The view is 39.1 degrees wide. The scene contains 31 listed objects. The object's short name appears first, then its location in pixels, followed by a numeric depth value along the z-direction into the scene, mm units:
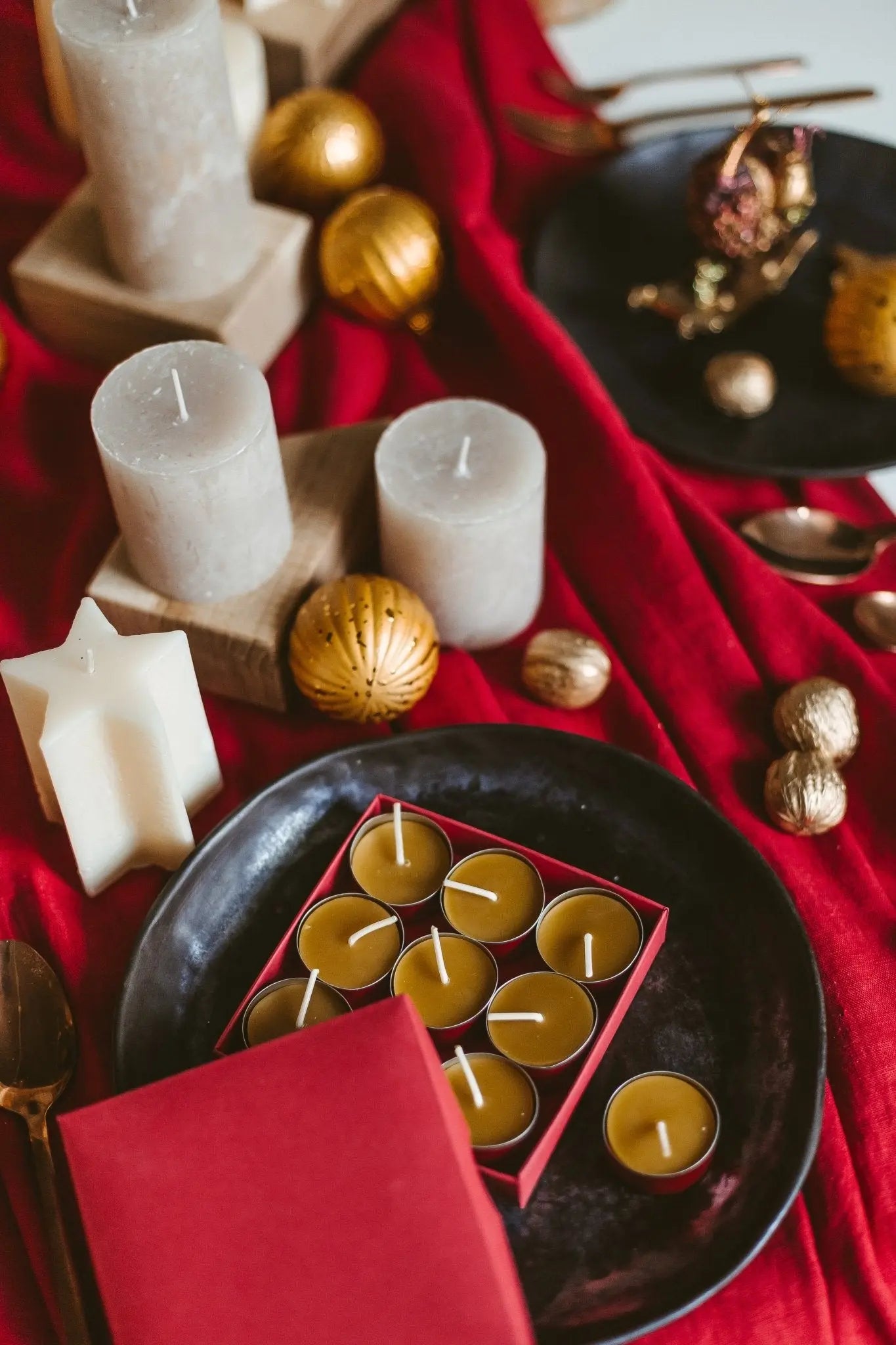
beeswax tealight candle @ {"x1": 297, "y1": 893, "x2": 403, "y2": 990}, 490
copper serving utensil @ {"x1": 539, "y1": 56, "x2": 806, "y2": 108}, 835
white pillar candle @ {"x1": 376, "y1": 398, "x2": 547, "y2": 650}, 571
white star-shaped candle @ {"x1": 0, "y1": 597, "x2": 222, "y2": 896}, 479
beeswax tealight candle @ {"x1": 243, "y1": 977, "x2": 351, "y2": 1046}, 471
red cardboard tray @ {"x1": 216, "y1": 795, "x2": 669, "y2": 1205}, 444
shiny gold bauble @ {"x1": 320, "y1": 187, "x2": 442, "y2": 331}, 687
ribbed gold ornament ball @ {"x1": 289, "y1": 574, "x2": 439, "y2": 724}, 544
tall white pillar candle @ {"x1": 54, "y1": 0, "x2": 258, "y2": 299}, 555
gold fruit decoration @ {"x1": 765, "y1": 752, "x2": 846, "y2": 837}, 543
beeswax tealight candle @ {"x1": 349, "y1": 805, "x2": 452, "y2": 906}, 515
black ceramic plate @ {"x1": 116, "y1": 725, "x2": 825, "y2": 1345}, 431
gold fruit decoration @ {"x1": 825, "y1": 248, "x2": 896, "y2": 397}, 667
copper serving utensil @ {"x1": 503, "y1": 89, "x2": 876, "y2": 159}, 803
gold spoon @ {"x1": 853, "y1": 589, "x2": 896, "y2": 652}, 626
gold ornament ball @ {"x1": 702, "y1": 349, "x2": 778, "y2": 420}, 684
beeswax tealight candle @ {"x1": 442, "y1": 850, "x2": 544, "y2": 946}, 502
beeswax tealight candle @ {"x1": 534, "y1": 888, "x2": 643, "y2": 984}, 489
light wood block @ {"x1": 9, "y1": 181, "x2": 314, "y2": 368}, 650
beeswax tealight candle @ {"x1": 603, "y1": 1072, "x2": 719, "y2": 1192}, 443
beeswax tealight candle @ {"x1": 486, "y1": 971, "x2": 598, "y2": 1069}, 466
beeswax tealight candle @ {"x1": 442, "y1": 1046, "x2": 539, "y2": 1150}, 445
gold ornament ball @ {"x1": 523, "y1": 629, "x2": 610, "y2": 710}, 589
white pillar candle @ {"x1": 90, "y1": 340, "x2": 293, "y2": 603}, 531
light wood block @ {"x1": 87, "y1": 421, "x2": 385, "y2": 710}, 577
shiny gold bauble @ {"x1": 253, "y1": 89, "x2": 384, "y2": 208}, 725
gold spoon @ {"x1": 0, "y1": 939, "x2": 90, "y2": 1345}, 463
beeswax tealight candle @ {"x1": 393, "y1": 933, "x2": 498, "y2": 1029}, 479
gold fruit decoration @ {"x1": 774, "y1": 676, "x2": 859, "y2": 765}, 568
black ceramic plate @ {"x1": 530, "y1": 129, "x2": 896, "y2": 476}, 686
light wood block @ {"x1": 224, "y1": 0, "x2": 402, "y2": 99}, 763
